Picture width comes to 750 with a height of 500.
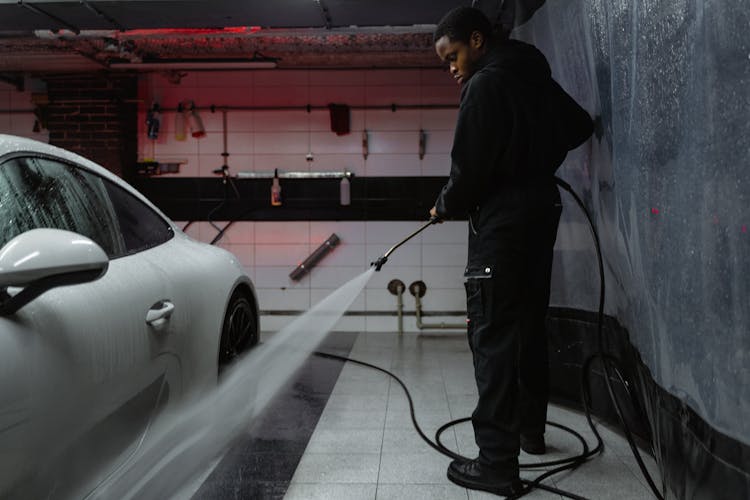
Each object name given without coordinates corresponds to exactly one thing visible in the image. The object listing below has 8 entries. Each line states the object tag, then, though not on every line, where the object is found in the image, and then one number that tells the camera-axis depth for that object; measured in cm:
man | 189
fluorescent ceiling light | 510
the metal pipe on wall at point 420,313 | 551
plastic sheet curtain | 119
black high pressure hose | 200
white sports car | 98
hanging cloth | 568
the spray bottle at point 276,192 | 566
